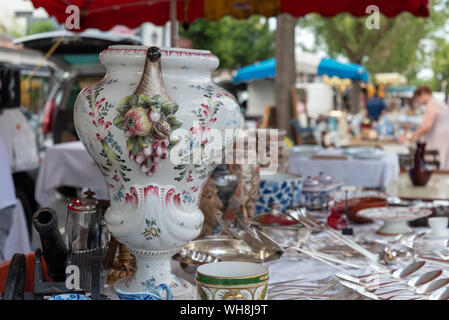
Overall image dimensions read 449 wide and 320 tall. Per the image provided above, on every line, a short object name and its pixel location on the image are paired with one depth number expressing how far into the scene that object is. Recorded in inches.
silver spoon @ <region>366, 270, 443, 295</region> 50.4
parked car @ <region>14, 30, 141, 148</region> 294.4
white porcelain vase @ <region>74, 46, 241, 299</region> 42.9
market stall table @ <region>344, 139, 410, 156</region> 264.9
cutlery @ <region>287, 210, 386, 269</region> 58.3
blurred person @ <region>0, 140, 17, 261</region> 97.8
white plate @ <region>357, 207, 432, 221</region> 71.7
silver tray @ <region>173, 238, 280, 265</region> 56.1
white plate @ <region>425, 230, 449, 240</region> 68.0
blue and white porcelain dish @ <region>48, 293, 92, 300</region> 35.9
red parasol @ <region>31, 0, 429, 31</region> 153.3
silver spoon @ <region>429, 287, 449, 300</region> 46.2
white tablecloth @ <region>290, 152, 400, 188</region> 163.5
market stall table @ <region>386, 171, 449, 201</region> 114.9
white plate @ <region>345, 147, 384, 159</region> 167.6
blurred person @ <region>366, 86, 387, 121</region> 594.7
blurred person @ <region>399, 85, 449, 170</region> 278.5
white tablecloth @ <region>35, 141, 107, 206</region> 185.2
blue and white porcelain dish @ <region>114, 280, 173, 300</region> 41.4
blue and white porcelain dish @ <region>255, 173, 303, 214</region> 77.4
